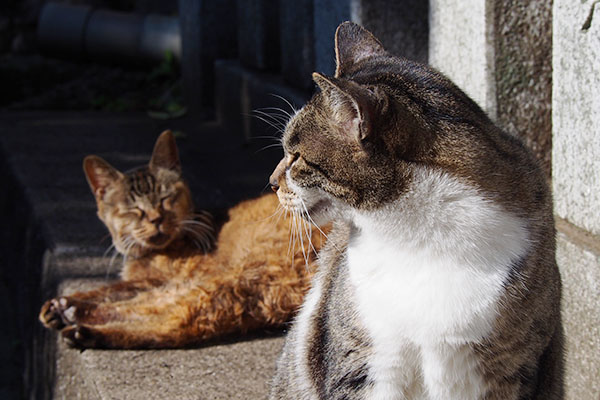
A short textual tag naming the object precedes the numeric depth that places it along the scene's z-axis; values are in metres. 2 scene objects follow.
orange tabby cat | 3.23
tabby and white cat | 1.96
